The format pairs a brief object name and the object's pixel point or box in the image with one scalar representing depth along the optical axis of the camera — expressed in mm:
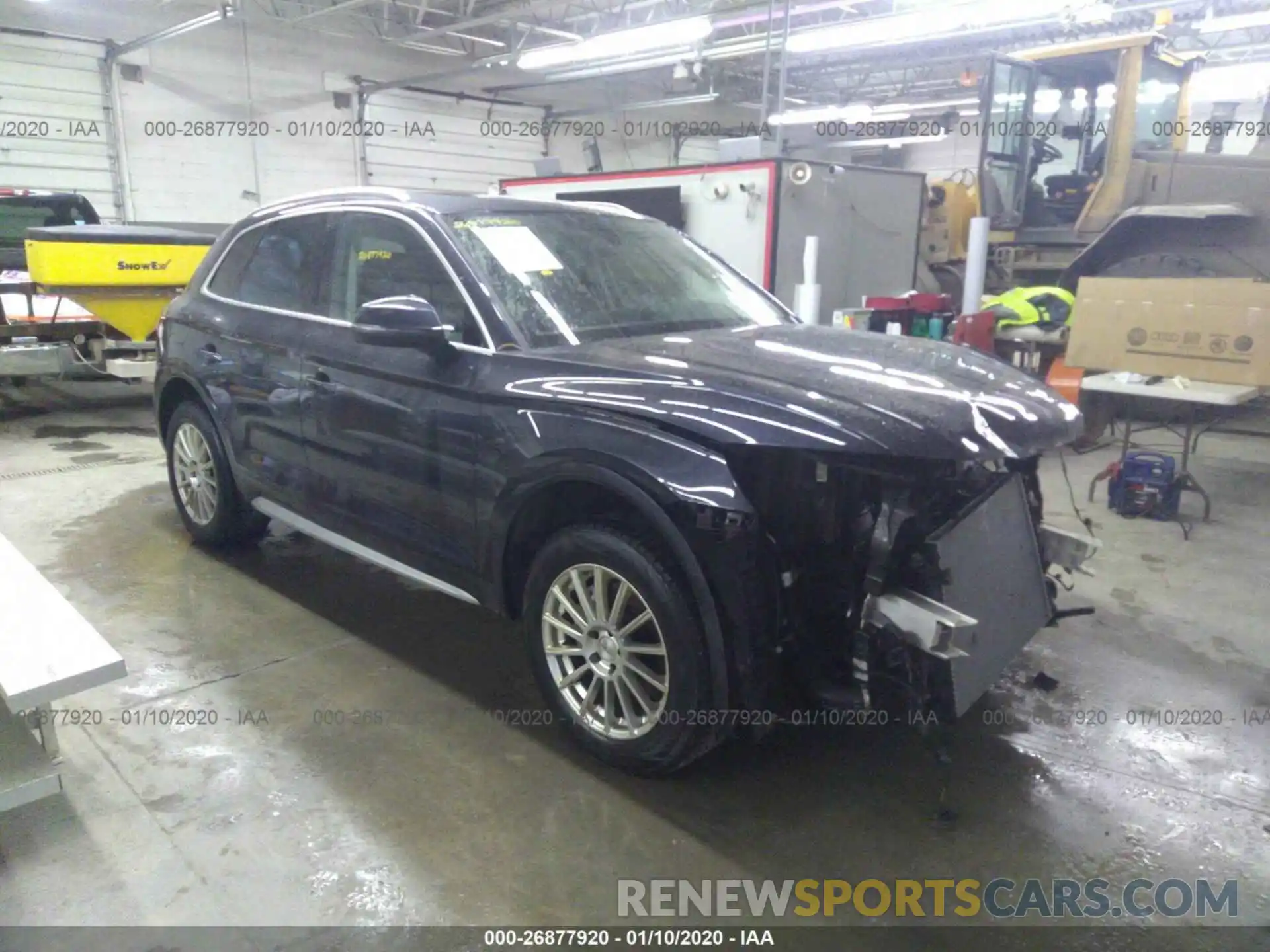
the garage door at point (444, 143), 14070
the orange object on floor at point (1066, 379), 6022
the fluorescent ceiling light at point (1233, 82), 11594
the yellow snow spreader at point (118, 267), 6781
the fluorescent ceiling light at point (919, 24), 8078
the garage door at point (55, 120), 10414
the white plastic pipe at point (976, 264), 6777
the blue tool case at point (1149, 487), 4953
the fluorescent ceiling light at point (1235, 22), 9875
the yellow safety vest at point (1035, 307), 6961
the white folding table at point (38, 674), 2037
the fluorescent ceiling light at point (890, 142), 17609
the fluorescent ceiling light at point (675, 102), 14977
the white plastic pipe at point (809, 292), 6059
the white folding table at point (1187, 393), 4645
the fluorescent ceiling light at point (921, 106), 15555
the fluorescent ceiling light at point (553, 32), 11969
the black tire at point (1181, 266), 6605
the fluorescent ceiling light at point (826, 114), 14492
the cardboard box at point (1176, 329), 4832
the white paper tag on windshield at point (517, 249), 2811
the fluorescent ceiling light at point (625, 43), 8883
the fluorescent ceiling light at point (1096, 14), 9330
